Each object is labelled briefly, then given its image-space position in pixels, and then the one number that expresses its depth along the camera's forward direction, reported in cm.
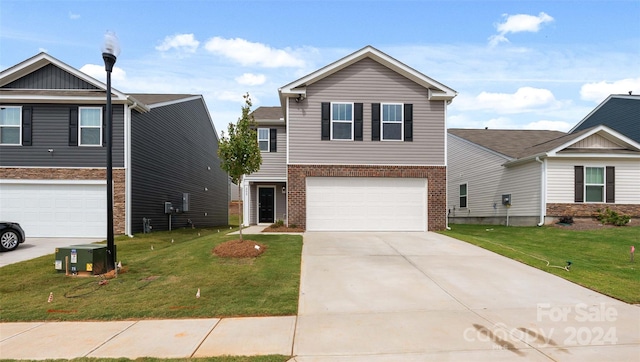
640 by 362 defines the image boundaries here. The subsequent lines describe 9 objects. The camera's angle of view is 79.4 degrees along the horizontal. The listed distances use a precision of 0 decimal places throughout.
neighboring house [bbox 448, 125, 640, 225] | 1752
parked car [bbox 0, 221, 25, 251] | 1230
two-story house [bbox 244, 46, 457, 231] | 1580
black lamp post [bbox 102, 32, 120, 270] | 889
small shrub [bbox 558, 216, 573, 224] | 1720
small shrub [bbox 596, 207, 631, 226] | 1691
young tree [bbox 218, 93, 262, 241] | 1084
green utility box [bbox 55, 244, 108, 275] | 909
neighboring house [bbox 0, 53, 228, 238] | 1581
